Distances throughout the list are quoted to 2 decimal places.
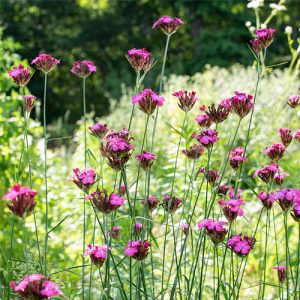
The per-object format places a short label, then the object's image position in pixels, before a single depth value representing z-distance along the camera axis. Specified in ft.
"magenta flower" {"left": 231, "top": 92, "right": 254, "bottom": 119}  5.63
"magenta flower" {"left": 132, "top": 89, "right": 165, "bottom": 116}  5.25
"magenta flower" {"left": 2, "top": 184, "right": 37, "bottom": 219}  3.91
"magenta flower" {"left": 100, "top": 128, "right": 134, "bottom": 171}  4.87
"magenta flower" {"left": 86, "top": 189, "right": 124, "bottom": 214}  4.73
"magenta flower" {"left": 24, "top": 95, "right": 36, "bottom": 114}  5.95
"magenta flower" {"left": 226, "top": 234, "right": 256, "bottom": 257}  5.21
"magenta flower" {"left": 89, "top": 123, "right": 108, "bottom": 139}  5.78
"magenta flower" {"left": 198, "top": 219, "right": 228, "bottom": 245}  5.05
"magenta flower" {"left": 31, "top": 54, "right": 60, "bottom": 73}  5.63
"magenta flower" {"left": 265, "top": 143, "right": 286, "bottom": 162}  5.91
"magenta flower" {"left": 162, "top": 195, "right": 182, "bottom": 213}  5.99
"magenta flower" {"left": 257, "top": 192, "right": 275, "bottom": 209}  5.61
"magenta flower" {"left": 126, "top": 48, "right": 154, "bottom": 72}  5.58
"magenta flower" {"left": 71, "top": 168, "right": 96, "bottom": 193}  4.91
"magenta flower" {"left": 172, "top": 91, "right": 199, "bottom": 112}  5.82
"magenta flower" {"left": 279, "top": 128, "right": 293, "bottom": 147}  6.23
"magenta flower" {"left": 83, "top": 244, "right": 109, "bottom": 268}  4.58
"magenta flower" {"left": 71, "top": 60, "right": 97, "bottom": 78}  5.87
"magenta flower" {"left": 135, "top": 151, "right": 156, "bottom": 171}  5.35
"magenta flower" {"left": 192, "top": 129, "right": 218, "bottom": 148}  5.47
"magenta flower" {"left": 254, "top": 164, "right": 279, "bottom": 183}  5.66
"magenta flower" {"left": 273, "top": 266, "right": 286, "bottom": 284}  6.20
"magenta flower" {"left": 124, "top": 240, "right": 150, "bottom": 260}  4.80
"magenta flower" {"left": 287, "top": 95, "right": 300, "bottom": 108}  6.58
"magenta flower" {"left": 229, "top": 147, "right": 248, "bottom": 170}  5.87
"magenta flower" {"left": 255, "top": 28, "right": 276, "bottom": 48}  5.90
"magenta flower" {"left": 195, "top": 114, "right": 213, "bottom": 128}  6.08
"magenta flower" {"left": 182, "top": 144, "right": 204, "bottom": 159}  6.41
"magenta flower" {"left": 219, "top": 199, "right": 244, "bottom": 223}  5.21
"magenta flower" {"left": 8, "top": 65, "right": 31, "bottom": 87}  5.49
